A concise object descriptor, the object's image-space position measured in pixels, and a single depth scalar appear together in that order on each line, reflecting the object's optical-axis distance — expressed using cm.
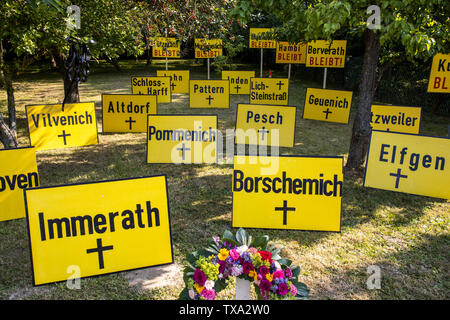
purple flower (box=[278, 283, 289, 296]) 302
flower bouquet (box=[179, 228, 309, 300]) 307
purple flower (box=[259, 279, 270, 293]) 306
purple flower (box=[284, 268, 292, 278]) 327
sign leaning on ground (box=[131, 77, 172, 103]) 1219
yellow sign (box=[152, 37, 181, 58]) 1425
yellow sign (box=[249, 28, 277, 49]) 1560
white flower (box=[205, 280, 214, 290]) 306
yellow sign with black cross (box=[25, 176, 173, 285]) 363
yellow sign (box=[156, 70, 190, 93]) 1545
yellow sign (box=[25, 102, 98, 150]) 799
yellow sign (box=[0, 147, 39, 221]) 516
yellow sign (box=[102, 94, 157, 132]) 955
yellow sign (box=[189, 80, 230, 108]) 1360
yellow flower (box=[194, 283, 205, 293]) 309
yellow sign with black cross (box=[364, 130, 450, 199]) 616
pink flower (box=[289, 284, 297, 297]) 313
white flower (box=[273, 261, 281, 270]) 320
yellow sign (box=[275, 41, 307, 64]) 1425
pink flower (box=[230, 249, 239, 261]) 321
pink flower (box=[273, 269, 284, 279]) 310
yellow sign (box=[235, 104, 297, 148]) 884
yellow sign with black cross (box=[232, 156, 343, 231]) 488
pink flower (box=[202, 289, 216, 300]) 304
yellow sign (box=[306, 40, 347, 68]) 1161
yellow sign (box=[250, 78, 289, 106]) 1280
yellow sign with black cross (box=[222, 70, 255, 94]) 1535
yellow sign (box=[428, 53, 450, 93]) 896
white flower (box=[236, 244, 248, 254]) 329
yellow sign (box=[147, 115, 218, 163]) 750
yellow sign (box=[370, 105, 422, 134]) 890
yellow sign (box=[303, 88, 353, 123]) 1147
